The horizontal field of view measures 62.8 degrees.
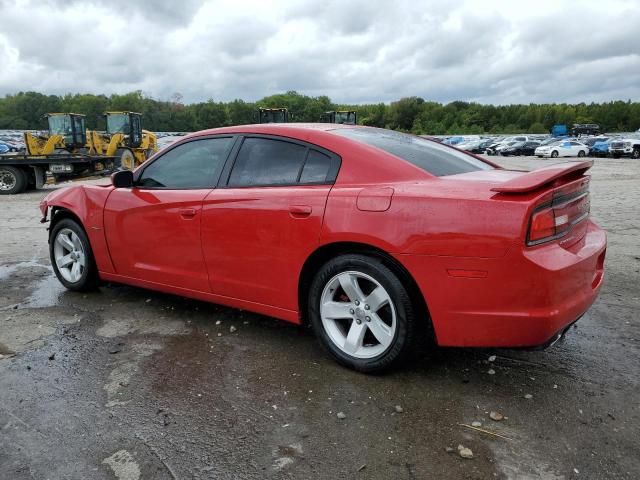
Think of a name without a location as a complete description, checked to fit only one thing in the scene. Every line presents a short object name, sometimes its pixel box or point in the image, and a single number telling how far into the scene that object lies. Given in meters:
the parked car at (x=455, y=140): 61.69
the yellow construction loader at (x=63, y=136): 20.42
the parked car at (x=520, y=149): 46.50
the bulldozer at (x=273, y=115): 30.09
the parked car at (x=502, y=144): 47.91
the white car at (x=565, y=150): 39.94
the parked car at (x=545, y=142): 44.50
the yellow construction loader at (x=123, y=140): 22.23
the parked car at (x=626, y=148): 36.16
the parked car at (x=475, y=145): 53.62
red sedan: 2.67
